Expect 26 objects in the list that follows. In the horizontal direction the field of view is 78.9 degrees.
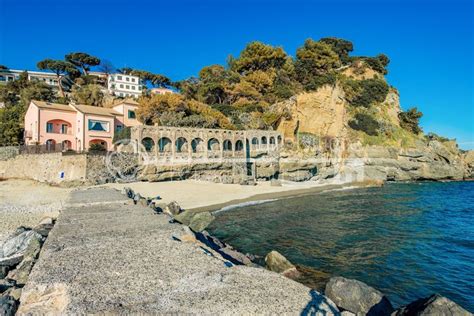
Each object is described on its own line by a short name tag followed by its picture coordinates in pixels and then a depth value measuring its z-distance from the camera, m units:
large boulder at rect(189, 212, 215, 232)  14.45
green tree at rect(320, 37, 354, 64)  74.25
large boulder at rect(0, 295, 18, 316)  4.82
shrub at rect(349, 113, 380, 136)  53.84
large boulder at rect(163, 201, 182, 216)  17.70
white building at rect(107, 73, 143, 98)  72.19
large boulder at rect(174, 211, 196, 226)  15.67
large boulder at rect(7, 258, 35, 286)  7.30
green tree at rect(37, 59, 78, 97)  66.25
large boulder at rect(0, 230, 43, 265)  9.03
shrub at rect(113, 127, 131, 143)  35.08
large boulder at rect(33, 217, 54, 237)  10.53
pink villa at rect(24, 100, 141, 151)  37.47
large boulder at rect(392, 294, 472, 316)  4.55
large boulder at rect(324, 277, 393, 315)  5.90
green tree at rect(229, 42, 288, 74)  58.47
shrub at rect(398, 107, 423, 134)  60.78
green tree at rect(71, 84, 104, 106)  52.66
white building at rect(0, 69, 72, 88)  71.19
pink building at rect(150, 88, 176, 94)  74.06
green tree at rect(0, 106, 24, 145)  38.97
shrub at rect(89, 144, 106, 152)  32.60
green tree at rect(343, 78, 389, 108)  58.47
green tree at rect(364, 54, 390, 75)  66.62
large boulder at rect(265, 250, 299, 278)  8.99
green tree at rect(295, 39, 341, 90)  57.56
